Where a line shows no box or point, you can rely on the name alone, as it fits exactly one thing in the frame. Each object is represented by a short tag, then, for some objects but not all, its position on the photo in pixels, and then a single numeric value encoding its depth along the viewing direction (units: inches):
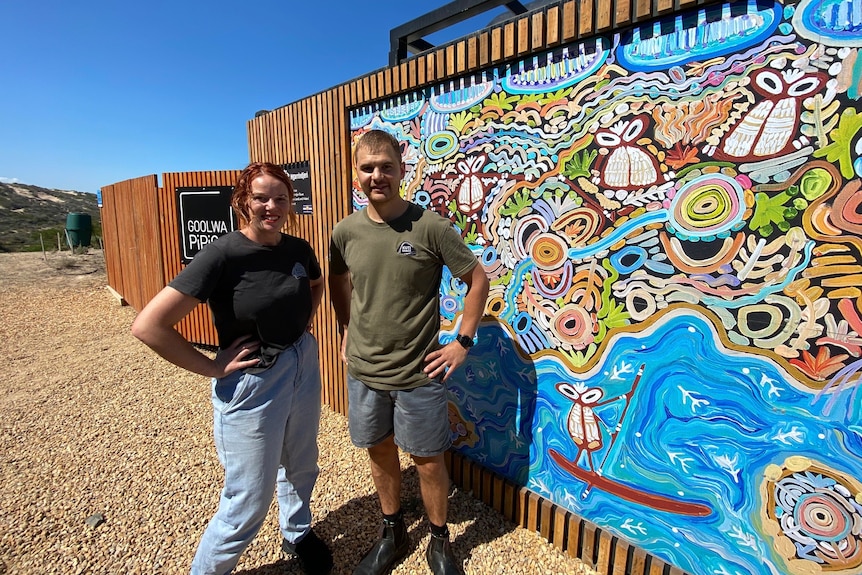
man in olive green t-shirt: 78.2
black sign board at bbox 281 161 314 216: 158.9
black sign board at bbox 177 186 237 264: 215.7
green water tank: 772.0
